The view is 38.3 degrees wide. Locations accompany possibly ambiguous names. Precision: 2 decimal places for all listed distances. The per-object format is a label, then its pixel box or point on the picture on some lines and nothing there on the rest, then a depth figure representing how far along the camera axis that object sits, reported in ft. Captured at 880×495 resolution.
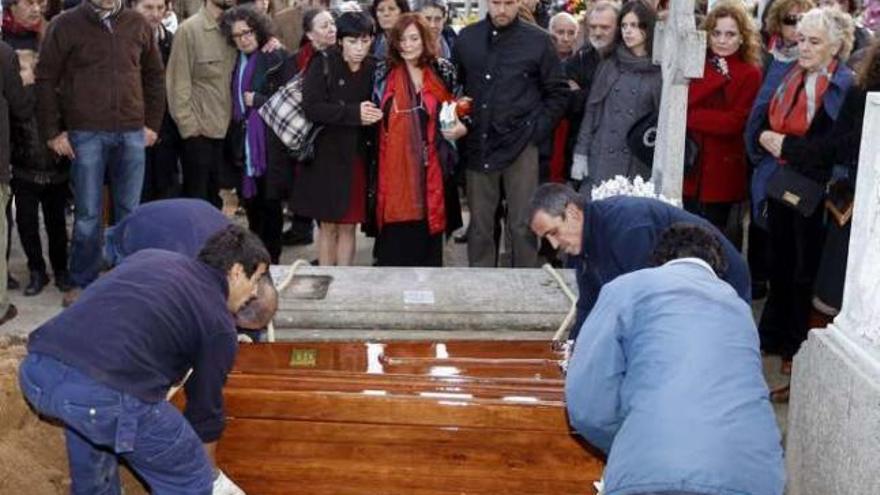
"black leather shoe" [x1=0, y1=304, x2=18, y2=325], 21.22
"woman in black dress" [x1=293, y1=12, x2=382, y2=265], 21.43
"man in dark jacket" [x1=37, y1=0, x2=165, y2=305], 21.81
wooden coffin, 13.99
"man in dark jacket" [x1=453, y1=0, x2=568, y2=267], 21.93
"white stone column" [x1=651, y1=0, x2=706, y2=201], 19.10
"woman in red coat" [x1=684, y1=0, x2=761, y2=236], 21.21
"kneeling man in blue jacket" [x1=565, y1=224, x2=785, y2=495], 10.40
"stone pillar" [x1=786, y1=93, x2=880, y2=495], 12.37
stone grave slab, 17.99
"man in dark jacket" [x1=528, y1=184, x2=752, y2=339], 14.42
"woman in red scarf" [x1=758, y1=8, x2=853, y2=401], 18.92
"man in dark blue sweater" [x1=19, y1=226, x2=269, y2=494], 12.01
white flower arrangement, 19.22
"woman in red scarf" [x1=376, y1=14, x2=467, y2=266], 21.38
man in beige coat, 24.09
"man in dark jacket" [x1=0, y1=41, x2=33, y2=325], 20.85
